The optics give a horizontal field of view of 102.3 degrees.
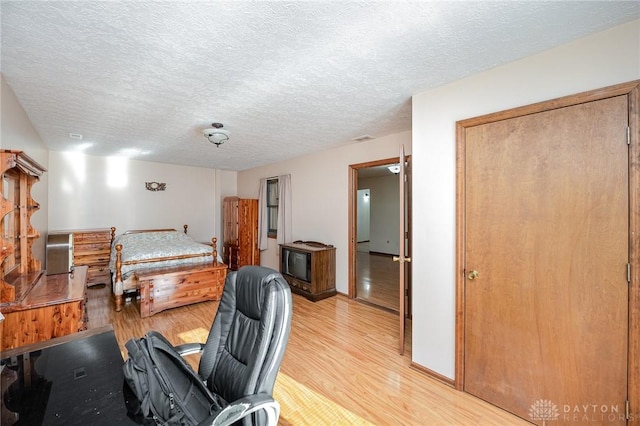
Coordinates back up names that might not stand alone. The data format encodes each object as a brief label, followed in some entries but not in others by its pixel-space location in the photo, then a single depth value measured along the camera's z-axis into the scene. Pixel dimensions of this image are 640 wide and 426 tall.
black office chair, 1.05
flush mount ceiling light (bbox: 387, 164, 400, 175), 4.81
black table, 0.83
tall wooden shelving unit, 2.01
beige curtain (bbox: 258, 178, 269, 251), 5.70
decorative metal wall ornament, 5.56
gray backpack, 0.93
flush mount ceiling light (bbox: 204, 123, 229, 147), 3.07
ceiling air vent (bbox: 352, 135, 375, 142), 3.68
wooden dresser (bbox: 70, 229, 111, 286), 4.41
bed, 3.44
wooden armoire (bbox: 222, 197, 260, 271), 5.68
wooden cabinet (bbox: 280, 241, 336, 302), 4.05
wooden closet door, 1.48
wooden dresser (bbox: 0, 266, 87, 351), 1.77
